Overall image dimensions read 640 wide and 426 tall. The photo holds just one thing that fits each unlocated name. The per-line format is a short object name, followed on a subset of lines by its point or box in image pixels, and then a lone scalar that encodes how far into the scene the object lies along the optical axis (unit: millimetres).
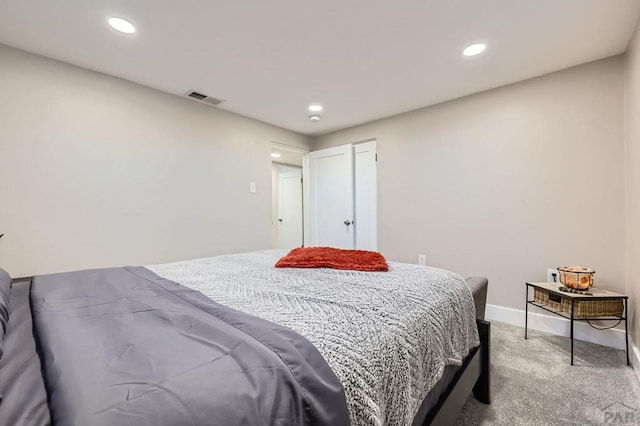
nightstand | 1933
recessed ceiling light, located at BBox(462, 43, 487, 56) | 1997
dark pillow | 711
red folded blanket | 1580
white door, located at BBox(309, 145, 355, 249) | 3824
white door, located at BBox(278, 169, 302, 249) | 5457
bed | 470
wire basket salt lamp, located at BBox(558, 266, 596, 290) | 2002
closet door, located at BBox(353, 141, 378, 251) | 3627
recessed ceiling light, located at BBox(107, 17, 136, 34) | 1727
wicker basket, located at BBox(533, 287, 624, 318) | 1950
